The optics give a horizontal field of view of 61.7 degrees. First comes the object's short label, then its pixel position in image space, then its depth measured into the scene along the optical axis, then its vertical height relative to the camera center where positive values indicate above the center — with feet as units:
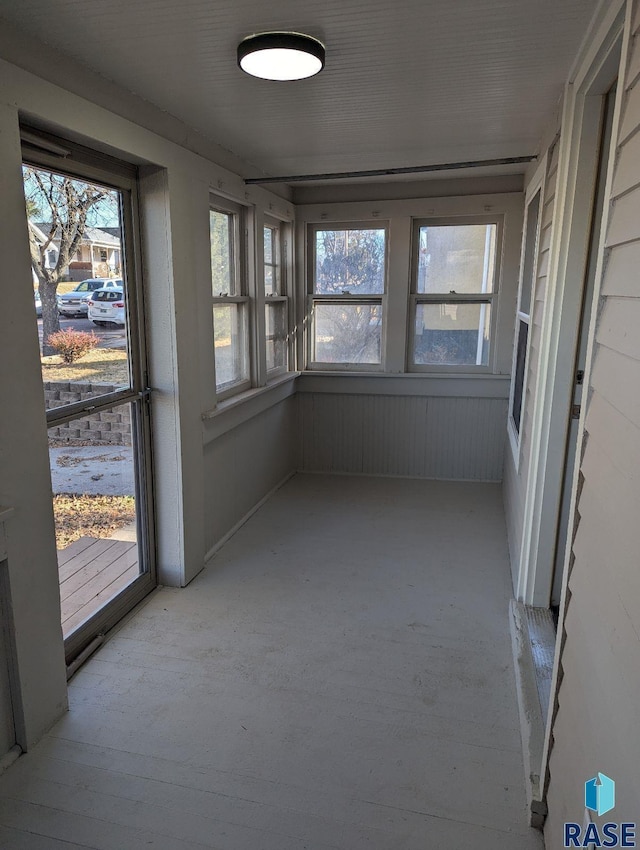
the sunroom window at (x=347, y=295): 14.74 +0.28
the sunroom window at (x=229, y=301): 10.95 +0.06
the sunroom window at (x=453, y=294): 14.14 +0.35
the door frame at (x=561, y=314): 6.70 -0.07
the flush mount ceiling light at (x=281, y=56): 5.78 +2.70
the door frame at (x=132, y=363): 6.64 -1.01
